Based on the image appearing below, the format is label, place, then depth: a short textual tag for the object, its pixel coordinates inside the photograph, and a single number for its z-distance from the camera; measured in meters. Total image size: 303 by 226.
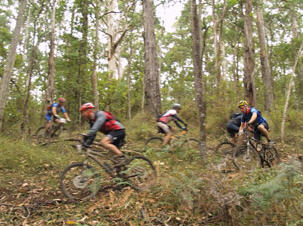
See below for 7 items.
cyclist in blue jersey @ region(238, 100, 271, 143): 7.39
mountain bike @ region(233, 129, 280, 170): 6.92
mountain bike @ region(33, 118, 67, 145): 9.89
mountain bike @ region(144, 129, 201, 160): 7.84
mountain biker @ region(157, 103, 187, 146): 8.57
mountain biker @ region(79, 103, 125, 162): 5.19
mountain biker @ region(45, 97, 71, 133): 9.91
